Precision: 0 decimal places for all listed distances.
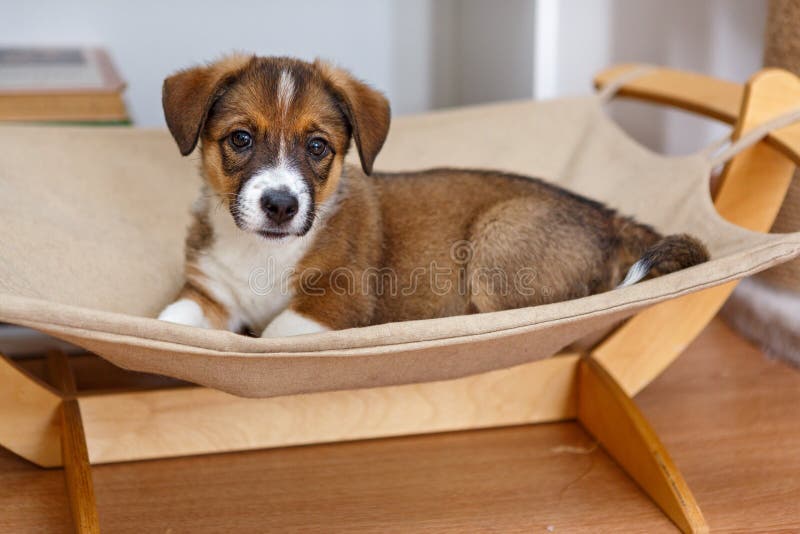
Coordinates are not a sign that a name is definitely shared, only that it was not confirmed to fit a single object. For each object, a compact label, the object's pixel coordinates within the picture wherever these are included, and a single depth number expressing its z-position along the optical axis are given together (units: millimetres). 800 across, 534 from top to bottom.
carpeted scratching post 1331
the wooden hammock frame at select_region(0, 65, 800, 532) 1108
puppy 1051
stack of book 1326
